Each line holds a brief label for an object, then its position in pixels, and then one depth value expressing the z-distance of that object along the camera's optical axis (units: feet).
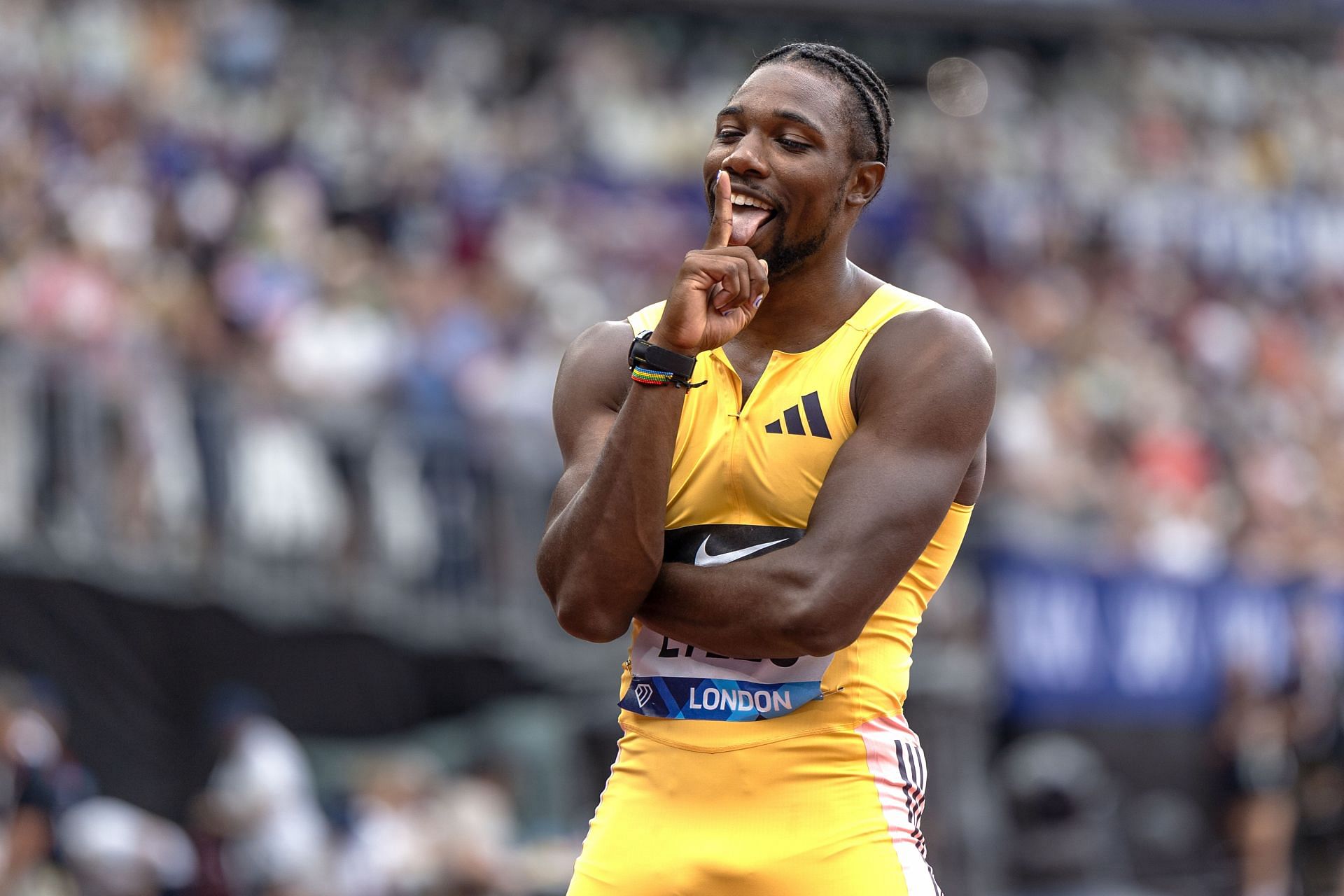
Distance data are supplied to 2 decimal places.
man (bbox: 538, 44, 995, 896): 21.77
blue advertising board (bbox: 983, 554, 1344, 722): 75.36
